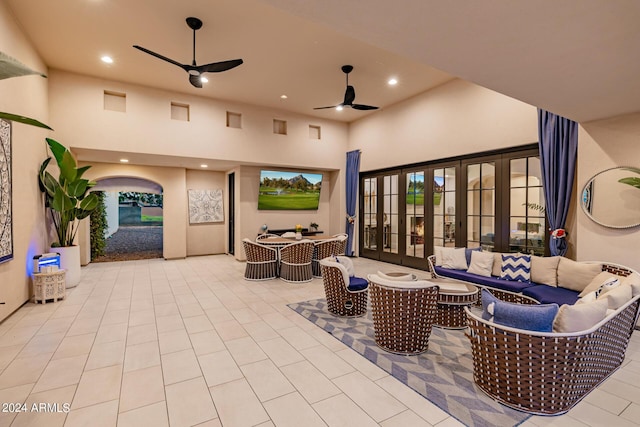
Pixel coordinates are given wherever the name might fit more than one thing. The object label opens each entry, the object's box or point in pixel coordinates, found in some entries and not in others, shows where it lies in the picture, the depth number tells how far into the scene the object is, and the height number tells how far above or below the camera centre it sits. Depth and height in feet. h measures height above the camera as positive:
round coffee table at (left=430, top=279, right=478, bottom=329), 11.93 -3.81
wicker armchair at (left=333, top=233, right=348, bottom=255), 22.38 -2.56
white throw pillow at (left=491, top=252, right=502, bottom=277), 15.26 -2.83
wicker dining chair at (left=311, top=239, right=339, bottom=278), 21.66 -2.95
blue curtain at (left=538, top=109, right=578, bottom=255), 14.52 +2.16
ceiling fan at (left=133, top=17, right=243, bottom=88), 13.55 +6.61
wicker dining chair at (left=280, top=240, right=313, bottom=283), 19.78 -3.41
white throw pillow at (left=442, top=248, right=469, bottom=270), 16.55 -2.74
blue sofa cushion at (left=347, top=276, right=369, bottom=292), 13.34 -3.35
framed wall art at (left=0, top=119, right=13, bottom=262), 12.52 +0.67
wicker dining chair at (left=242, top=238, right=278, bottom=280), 20.43 -3.42
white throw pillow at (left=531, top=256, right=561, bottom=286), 13.39 -2.77
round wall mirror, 12.62 +0.52
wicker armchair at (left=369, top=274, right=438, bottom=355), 9.87 -3.45
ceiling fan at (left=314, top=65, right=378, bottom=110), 18.31 +7.02
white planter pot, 18.01 -3.14
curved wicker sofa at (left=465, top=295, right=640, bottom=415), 7.13 -3.83
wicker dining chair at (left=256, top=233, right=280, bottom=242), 24.15 -2.14
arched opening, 28.87 -1.88
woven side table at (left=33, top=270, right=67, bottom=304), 15.37 -3.91
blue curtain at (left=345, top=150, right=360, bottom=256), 29.35 +1.96
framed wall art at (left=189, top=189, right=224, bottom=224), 30.35 +0.45
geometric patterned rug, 7.25 -4.89
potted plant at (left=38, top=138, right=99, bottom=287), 17.42 +0.74
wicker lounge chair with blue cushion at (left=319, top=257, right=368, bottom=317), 13.25 -3.62
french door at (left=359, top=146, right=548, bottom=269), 17.20 +0.16
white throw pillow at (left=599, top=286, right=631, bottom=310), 8.63 -2.55
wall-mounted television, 28.27 +1.95
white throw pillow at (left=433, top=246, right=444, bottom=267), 17.15 -2.63
